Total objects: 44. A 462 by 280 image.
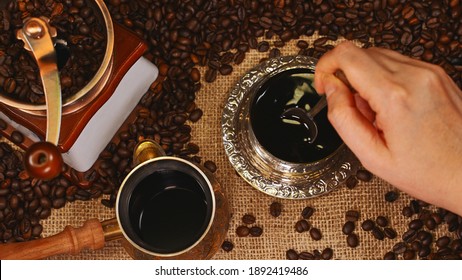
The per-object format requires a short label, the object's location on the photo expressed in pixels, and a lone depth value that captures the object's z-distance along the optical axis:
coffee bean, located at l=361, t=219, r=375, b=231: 0.97
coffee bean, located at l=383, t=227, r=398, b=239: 0.97
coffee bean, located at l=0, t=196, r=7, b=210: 0.97
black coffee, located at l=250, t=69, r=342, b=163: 0.92
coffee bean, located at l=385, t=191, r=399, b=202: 0.98
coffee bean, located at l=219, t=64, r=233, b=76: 1.00
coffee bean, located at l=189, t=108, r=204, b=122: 0.99
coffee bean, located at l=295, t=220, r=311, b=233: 0.97
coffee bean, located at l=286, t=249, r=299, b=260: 0.97
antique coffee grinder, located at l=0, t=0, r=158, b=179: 0.81
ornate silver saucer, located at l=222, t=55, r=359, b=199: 0.94
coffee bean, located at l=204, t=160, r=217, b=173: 0.98
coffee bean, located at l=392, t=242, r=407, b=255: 0.97
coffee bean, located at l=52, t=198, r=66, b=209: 0.98
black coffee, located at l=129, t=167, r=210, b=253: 0.89
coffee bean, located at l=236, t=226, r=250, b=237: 0.97
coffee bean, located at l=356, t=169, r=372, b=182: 0.97
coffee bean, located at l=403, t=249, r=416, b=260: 0.97
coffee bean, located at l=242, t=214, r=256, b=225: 0.97
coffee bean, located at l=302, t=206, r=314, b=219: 0.97
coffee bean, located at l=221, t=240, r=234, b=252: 0.97
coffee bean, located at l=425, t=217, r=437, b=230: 0.97
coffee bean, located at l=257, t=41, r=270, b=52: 1.00
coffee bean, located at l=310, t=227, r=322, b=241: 0.97
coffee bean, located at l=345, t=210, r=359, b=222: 0.97
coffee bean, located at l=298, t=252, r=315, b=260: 0.97
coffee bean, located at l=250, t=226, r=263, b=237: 0.97
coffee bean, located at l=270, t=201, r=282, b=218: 0.97
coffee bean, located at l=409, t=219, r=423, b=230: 0.97
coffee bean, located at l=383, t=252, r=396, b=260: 0.97
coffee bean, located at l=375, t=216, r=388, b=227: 0.97
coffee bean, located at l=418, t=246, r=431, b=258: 0.97
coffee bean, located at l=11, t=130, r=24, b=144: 0.96
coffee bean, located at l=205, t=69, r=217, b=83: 1.00
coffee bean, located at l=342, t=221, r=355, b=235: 0.97
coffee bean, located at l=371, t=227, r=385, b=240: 0.97
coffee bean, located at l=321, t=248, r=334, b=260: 0.97
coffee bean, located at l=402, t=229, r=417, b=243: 0.97
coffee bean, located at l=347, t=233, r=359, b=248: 0.97
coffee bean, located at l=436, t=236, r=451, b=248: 0.97
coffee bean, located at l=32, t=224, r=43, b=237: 0.97
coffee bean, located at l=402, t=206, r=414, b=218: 0.97
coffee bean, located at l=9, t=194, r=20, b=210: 0.97
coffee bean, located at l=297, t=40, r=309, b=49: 0.99
